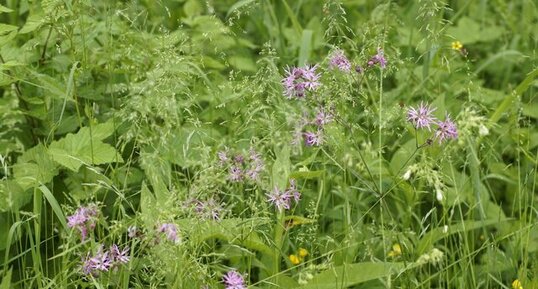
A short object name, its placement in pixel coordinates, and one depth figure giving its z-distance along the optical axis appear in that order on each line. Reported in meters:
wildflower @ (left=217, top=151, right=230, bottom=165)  4.27
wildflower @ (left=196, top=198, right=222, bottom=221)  4.07
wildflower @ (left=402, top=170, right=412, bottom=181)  3.75
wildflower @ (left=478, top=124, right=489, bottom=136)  3.66
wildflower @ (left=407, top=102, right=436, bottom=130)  4.23
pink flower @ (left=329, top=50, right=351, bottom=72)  4.53
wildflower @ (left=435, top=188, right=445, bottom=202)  3.58
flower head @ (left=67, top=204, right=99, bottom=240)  4.18
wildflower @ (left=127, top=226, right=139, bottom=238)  4.06
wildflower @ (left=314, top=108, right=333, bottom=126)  4.31
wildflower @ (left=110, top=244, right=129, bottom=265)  4.13
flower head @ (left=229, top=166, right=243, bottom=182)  4.19
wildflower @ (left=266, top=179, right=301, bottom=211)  4.31
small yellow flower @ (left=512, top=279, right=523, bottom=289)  4.58
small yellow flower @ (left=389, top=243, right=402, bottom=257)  4.88
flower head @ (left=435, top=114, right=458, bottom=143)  4.15
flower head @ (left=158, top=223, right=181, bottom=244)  3.93
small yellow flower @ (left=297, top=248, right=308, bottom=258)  4.82
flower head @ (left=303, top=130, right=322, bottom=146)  4.27
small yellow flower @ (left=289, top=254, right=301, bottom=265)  4.92
